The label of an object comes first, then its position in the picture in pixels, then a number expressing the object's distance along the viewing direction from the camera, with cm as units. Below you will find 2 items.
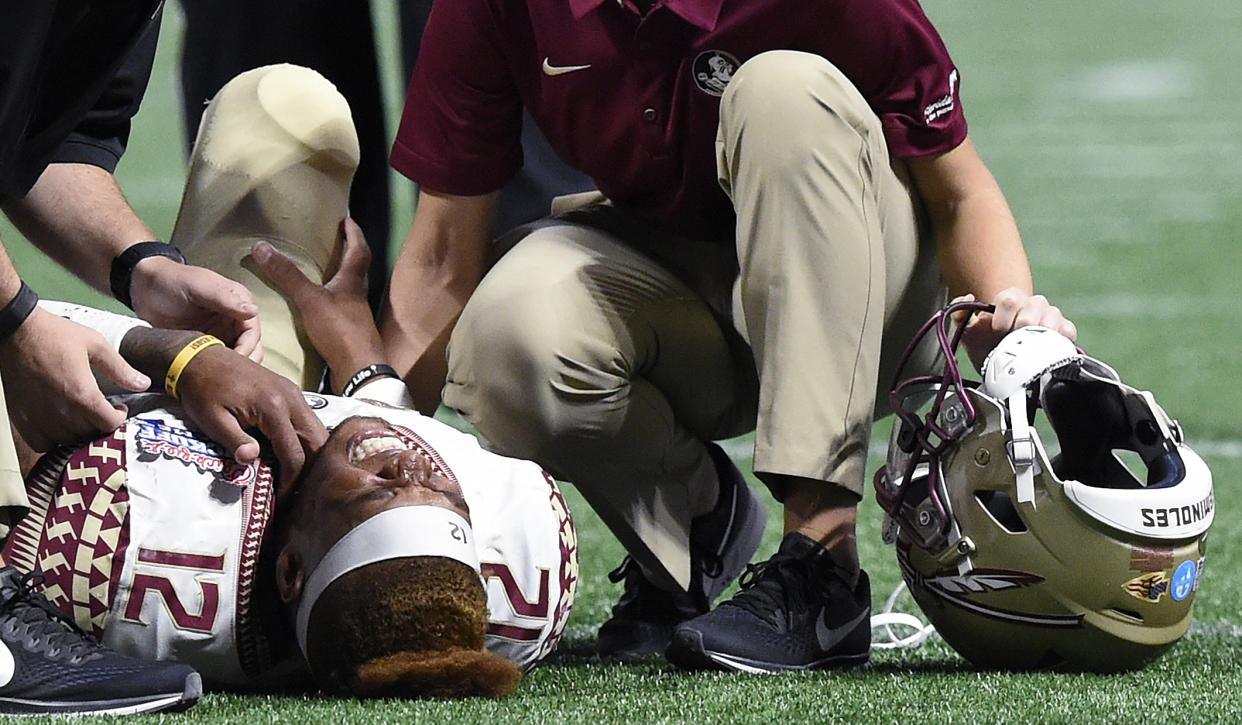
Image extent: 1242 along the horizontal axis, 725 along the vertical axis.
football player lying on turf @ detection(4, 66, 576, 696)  1428
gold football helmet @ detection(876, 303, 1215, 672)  1441
